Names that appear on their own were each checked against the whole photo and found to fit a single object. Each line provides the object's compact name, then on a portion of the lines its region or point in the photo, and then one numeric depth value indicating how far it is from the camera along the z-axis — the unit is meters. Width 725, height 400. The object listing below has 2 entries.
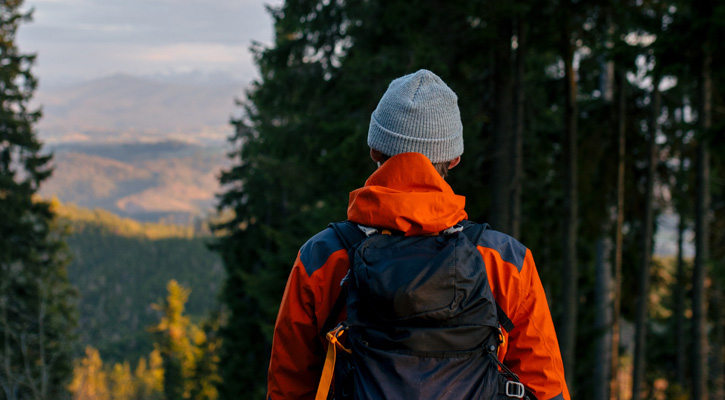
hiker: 1.83
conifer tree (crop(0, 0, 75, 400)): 18.53
